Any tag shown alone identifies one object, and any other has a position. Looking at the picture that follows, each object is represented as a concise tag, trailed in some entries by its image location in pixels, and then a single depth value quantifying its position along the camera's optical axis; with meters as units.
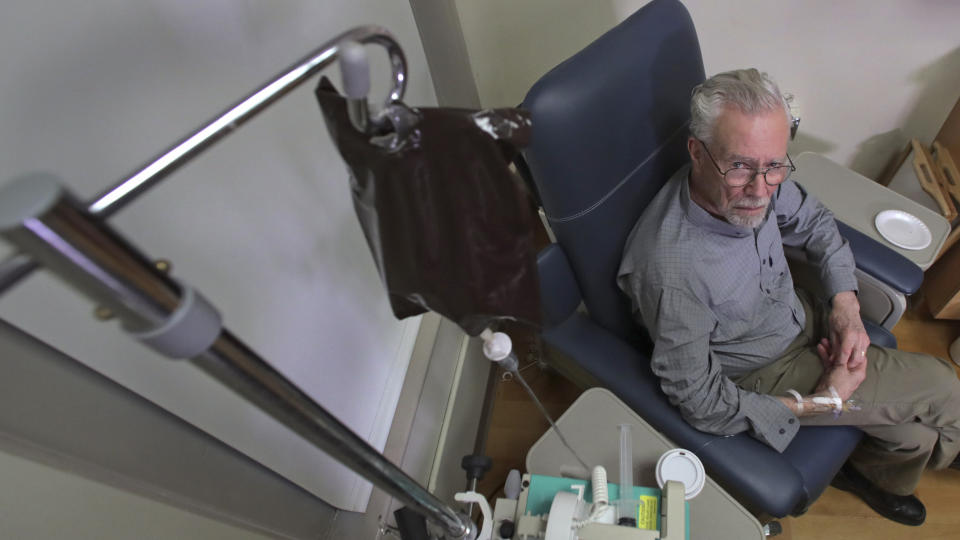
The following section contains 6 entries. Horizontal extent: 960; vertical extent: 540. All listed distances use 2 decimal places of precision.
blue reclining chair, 1.04
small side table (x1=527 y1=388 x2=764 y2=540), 0.96
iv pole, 0.23
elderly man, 1.11
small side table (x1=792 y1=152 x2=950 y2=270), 1.42
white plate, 1.39
